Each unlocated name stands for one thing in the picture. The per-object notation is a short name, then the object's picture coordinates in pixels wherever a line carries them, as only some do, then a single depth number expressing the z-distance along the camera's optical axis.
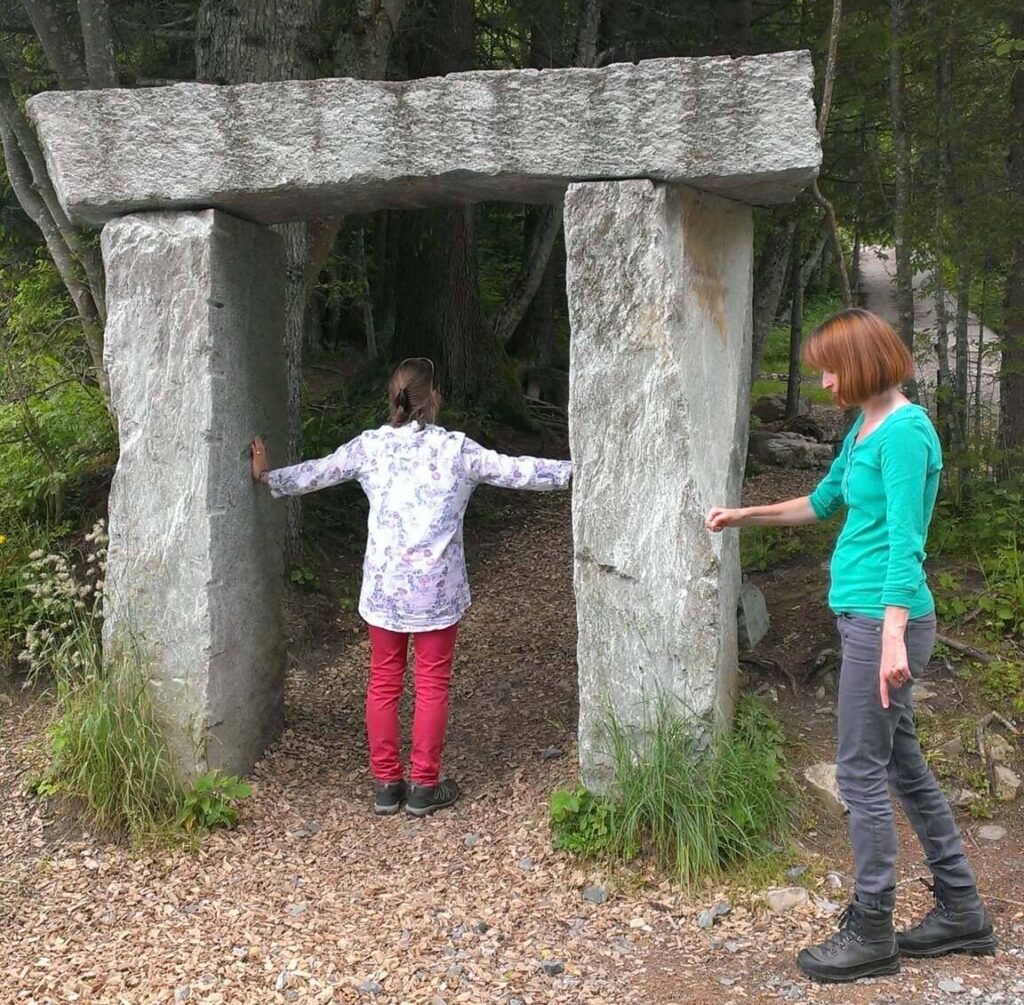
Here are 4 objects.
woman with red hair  2.88
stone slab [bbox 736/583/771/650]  4.91
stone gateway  3.57
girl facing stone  4.07
